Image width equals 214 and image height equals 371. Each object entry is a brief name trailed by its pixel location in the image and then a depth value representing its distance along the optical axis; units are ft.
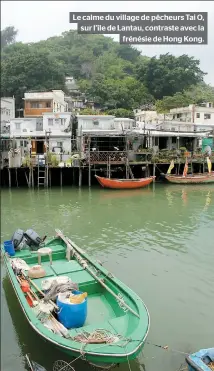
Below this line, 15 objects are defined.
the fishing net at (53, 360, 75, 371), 19.26
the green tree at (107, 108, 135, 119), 143.50
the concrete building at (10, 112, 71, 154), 98.99
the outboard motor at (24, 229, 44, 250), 34.37
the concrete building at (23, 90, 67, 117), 123.44
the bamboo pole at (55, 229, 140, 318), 21.95
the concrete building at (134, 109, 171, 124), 137.18
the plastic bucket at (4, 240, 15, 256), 31.92
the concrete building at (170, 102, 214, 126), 129.70
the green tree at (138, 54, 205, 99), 172.45
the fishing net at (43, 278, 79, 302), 23.18
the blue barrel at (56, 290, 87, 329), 21.15
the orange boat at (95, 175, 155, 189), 81.76
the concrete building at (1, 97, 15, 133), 130.72
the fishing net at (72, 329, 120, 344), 19.27
